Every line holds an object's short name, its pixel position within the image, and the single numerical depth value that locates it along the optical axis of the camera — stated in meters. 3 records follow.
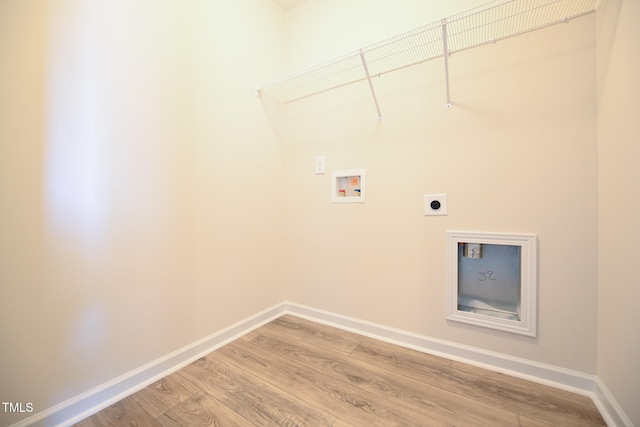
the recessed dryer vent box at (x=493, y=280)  1.23
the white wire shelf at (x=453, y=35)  1.12
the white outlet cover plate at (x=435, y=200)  1.42
